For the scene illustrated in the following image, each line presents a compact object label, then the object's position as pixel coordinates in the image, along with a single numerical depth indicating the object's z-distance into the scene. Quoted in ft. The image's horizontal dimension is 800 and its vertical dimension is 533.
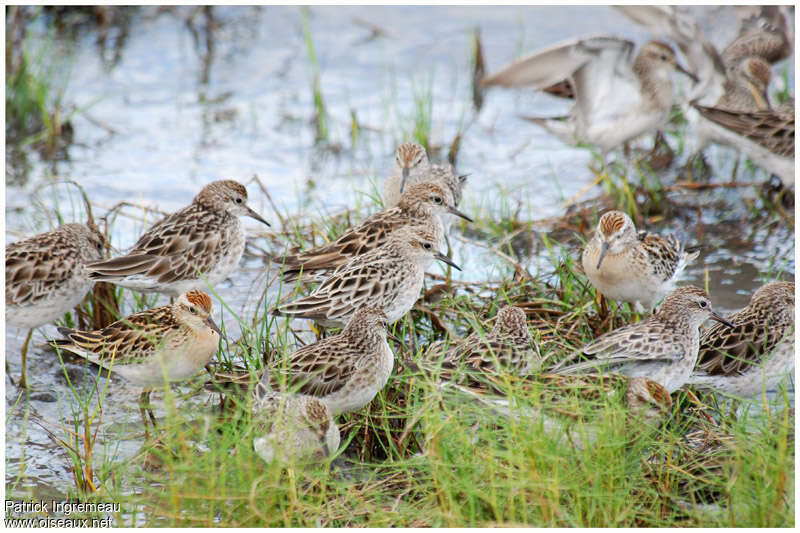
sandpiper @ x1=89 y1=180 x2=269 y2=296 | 48.21
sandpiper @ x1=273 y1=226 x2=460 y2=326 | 44.96
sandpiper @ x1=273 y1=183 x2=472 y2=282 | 49.65
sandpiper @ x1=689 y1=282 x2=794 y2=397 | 43.45
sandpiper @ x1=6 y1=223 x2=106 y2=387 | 46.55
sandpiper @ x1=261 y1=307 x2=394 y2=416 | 39.17
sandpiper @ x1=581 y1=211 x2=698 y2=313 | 47.37
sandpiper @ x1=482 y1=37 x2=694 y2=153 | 71.10
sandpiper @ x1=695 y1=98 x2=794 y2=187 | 64.13
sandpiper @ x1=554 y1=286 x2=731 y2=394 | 41.22
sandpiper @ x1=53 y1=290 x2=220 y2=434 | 42.42
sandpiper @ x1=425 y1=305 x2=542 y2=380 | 39.45
